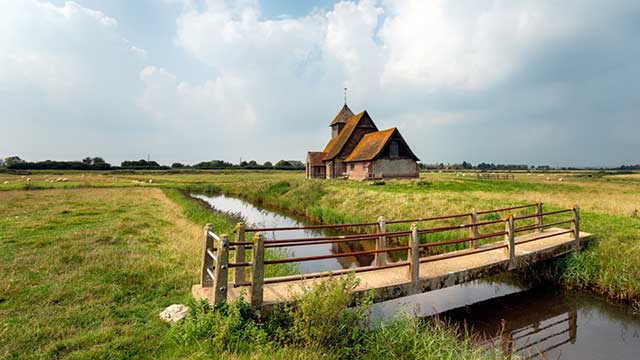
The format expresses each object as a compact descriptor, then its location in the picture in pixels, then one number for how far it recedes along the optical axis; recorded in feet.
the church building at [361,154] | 113.80
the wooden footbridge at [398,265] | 16.48
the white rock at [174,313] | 17.75
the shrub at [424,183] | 91.25
